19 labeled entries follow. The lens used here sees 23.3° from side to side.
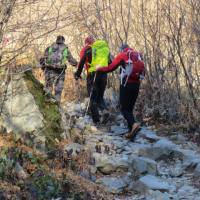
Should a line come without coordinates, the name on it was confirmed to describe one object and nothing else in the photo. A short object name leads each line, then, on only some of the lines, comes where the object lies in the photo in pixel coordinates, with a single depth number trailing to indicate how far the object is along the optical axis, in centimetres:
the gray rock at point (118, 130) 915
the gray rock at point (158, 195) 603
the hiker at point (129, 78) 812
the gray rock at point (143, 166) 694
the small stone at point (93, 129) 909
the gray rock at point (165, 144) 802
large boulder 736
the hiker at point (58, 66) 919
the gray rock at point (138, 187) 626
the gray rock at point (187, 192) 615
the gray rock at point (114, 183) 647
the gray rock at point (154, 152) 781
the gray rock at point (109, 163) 721
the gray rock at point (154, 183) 632
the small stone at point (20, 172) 620
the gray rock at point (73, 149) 724
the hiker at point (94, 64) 947
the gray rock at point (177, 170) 705
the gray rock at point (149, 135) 875
